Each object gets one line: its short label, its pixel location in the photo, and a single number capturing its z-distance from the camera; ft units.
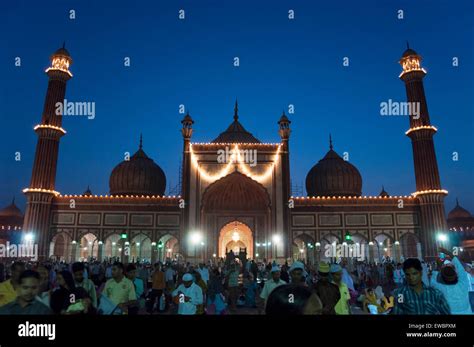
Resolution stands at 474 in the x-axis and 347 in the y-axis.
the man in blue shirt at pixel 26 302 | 11.00
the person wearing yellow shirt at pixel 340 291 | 17.85
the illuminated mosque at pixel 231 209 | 102.17
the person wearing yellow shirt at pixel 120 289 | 20.24
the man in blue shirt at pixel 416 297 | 12.09
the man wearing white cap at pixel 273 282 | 24.22
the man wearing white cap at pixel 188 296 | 19.92
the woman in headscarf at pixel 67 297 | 13.61
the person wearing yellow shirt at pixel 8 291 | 16.52
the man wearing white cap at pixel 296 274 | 19.34
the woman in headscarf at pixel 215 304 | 27.45
